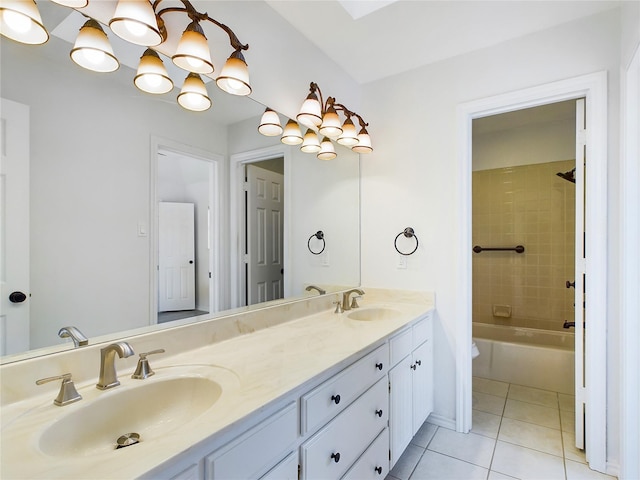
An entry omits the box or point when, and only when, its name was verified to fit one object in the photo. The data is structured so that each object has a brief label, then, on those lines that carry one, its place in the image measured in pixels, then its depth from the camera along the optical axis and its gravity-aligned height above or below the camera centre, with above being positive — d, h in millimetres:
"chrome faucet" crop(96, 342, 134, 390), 979 -389
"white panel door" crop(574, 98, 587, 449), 1904 -216
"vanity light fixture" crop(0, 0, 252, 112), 930 +686
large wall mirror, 984 +163
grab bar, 3418 -104
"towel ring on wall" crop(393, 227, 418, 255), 2332 +42
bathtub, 2704 -1042
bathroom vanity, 713 -458
